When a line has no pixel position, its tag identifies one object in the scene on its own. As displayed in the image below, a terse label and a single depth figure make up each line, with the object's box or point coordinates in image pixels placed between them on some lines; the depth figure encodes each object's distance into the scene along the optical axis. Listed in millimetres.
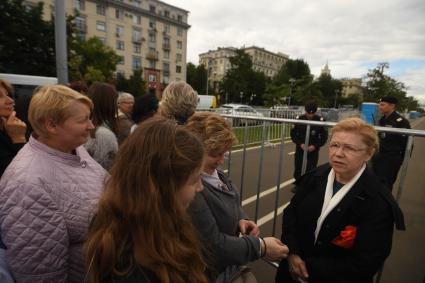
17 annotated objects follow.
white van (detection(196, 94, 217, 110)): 30400
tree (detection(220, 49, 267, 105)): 65750
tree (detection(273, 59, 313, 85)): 69625
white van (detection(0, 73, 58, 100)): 9156
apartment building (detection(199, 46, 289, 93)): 101875
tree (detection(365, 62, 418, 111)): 38750
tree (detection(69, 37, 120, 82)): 24812
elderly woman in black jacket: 1711
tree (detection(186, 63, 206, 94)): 69375
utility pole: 4203
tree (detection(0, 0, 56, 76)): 14727
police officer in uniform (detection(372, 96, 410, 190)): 4371
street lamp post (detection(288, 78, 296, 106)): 40266
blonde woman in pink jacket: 1259
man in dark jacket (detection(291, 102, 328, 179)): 5234
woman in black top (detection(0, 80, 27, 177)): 2041
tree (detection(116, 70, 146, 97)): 35000
